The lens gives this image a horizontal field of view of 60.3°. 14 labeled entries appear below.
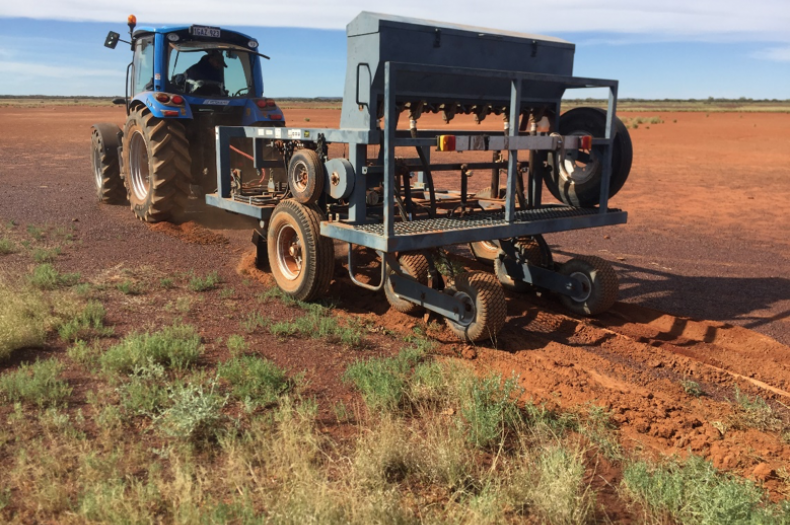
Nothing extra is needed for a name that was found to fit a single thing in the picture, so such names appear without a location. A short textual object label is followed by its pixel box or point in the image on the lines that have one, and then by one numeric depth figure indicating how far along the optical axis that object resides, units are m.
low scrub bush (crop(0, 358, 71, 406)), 4.01
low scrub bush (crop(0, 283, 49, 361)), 4.67
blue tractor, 8.70
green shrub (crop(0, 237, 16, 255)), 7.76
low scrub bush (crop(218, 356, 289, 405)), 4.13
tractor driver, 9.38
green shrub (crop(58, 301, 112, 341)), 5.04
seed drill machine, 5.19
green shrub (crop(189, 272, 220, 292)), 6.59
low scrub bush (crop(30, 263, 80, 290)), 6.41
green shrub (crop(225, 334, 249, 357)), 4.87
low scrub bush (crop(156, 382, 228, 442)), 3.61
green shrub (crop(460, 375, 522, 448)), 3.69
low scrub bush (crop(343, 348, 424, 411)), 4.06
